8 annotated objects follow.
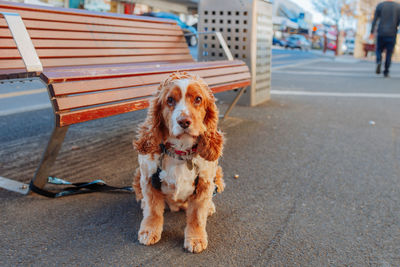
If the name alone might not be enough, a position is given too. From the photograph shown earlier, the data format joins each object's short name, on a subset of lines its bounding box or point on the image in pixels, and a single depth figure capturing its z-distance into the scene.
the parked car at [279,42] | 45.62
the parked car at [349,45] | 40.06
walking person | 11.84
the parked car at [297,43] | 44.22
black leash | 3.01
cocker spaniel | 2.19
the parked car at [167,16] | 22.38
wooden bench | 2.63
